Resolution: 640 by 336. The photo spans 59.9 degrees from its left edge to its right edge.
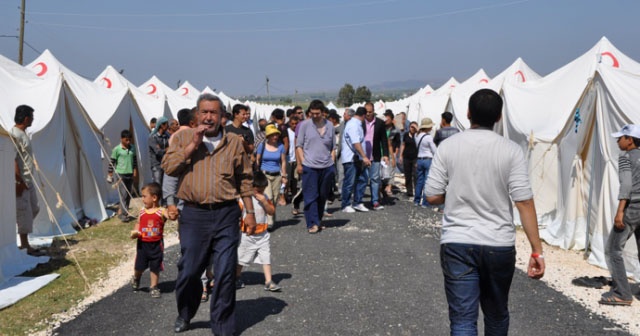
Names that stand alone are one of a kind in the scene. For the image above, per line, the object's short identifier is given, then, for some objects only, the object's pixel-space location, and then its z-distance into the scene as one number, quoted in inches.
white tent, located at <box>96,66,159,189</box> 491.8
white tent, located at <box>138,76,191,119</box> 816.3
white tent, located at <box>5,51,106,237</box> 371.2
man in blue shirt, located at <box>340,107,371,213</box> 402.9
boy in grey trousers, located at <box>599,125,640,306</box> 218.5
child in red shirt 231.9
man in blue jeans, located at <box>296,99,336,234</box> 354.0
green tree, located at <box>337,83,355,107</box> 3934.5
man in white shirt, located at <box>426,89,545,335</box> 130.0
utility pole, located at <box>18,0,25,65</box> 1045.3
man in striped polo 168.1
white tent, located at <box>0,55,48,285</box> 270.1
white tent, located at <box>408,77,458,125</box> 808.3
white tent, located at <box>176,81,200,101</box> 1049.6
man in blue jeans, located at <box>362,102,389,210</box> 442.9
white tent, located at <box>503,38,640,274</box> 295.9
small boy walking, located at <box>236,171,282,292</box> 228.2
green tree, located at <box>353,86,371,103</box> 3786.9
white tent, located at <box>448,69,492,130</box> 681.0
